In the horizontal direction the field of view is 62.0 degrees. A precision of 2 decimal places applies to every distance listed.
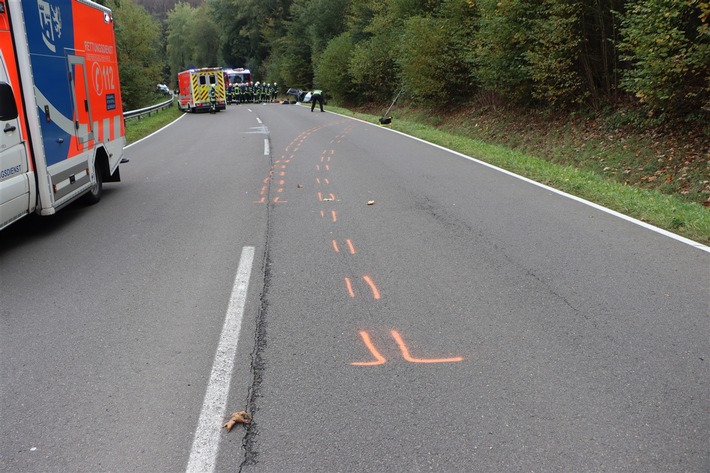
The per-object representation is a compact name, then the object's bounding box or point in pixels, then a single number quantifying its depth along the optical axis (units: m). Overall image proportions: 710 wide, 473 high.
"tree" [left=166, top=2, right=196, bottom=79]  103.26
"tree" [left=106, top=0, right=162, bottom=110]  43.69
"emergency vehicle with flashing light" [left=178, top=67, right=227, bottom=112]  40.59
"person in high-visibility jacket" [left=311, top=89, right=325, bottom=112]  38.08
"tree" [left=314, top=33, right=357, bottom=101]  45.12
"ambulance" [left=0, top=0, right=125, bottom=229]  6.82
